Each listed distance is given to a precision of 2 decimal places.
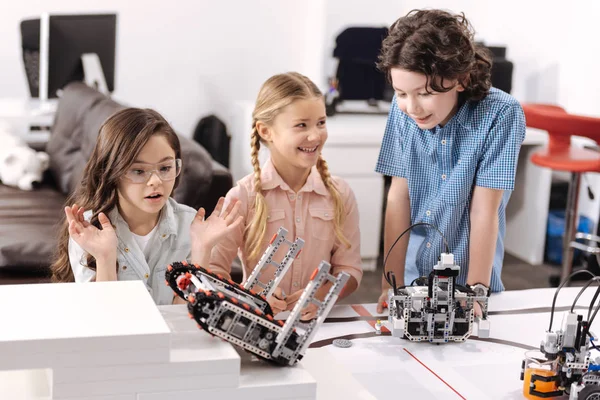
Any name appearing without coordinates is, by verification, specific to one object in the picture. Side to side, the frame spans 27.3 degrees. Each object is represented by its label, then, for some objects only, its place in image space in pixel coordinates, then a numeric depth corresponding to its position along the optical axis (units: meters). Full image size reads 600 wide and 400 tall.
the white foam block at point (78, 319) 1.72
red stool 3.75
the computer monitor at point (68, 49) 4.48
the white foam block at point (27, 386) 1.80
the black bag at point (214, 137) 5.16
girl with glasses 2.23
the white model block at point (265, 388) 1.79
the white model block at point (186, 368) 1.74
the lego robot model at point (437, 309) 2.14
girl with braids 2.47
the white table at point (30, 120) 4.50
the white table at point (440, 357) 2.03
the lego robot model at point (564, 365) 1.99
